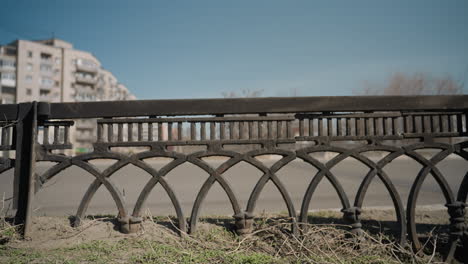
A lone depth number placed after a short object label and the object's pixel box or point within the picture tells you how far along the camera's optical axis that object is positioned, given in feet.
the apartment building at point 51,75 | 160.25
